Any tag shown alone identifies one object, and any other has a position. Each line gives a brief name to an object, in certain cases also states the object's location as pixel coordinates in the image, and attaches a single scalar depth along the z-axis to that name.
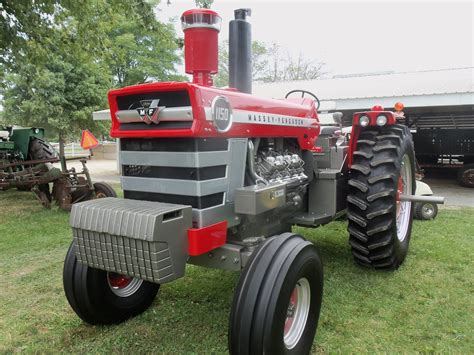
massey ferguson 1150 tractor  2.13
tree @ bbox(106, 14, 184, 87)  17.97
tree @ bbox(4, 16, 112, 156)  13.38
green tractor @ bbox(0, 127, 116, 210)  6.96
